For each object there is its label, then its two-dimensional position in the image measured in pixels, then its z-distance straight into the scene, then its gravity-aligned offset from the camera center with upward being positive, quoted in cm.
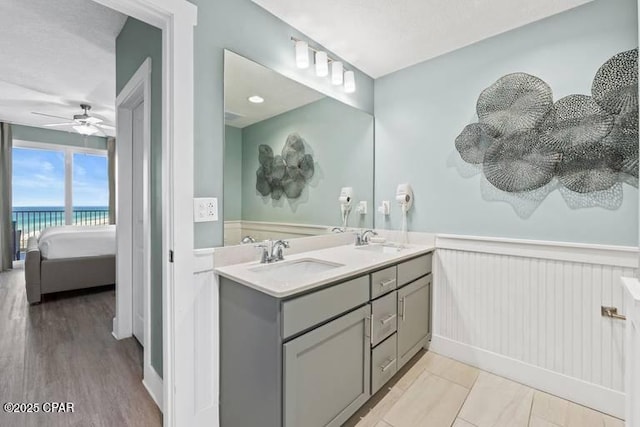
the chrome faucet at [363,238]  238 -26
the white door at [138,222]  236 -13
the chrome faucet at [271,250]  166 -26
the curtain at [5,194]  466 +20
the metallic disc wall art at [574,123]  161 +50
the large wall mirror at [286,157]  164 +36
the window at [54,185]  520 +41
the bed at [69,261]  326 -65
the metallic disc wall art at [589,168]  159 +23
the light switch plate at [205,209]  143 -1
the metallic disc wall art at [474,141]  200 +47
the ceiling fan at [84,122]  400 +124
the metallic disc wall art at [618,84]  153 +68
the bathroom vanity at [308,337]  117 -62
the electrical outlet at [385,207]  255 +0
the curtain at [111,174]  552 +63
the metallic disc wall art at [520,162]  179 +29
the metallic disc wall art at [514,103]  181 +69
